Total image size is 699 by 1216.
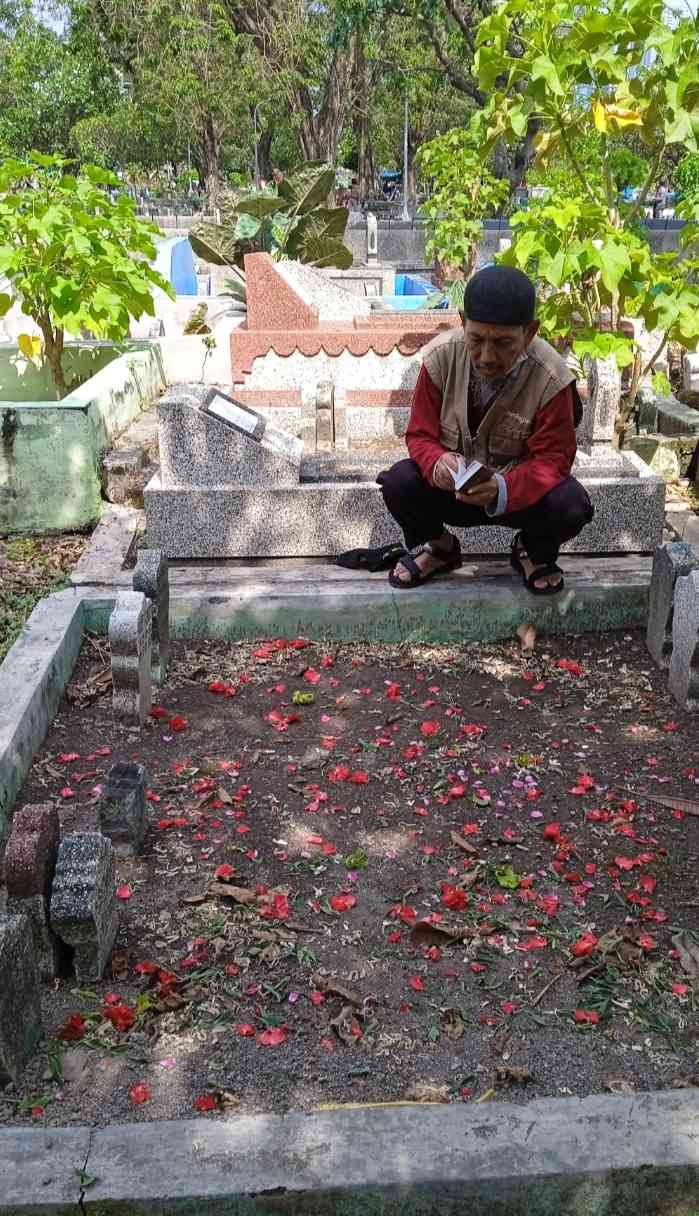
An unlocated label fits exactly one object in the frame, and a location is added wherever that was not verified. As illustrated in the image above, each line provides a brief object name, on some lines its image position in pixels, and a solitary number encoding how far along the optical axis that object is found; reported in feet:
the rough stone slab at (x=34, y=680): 9.79
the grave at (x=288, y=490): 14.42
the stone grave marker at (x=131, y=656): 10.77
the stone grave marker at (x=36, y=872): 6.94
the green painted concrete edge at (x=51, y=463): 16.39
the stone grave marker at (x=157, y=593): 11.73
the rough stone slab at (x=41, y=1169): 5.44
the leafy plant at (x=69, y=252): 17.25
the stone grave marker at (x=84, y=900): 7.10
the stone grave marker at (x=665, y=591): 11.84
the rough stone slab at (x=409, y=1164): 5.54
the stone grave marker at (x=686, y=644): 11.11
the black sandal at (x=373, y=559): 14.05
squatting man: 11.62
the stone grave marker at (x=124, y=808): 8.73
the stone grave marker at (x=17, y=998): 6.25
